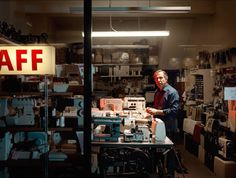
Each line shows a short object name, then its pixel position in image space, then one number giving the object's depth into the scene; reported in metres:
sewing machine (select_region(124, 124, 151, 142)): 4.41
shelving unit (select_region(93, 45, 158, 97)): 8.81
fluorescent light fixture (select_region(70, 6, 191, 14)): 5.21
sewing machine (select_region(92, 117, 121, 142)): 4.45
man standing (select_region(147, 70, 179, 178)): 5.57
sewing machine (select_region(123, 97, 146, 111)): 5.58
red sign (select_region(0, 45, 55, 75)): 4.47
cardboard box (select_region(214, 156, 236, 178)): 5.33
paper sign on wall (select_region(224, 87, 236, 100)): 5.49
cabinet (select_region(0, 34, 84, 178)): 4.70
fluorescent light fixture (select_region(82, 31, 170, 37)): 6.27
